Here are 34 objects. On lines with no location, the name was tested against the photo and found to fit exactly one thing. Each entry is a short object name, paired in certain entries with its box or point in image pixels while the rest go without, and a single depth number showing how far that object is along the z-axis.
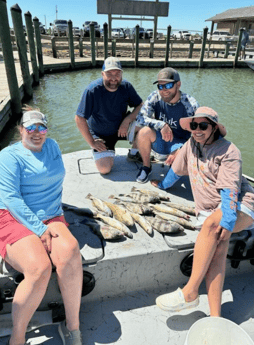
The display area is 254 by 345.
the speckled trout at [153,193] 3.59
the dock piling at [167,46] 22.45
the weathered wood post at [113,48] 22.58
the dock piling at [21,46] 11.02
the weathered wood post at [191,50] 24.19
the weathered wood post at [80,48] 24.14
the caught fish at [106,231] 2.75
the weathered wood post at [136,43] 21.80
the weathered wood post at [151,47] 23.70
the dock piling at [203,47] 22.17
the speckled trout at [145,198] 3.44
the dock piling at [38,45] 17.73
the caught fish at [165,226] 2.82
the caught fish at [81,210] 3.14
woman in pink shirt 2.36
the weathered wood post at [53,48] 21.92
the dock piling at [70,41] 19.83
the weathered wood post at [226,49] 25.37
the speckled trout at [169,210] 3.18
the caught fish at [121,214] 3.01
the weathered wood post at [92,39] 20.68
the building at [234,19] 41.69
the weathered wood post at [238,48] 22.92
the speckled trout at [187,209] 3.29
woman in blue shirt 2.04
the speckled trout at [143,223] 2.89
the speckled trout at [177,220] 2.96
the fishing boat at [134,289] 2.39
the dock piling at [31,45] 15.00
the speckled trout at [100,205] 3.17
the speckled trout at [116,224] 2.83
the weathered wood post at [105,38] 20.23
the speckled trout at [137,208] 3.21
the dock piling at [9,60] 8.30
